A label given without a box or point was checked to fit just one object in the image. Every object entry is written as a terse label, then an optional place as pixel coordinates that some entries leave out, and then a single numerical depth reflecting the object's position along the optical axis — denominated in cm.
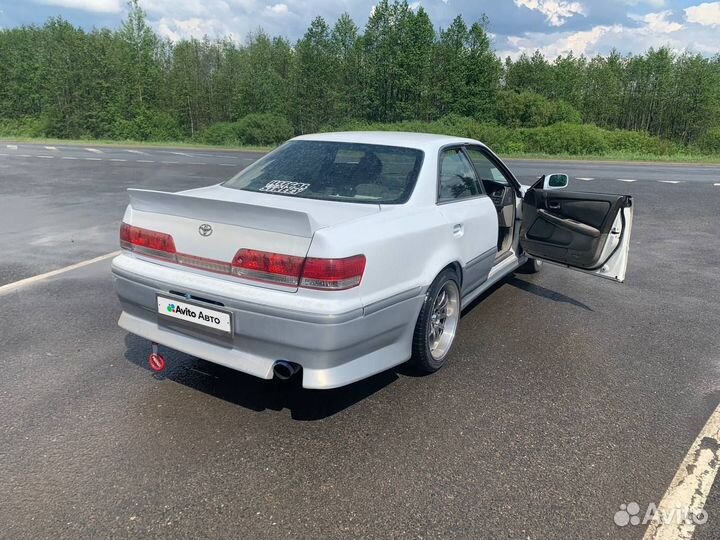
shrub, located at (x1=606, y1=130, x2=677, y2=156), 3591
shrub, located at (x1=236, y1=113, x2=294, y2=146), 3925
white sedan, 263
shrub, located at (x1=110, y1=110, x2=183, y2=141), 4681
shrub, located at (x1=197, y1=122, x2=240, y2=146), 4009
